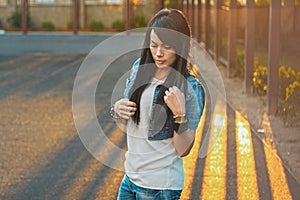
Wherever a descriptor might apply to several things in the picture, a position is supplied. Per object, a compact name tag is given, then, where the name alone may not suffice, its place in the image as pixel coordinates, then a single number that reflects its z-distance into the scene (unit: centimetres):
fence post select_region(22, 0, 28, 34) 3505
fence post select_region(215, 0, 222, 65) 1578
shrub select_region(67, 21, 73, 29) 3874
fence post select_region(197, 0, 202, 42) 2137
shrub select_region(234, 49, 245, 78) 1325
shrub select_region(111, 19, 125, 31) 3794
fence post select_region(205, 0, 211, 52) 1895
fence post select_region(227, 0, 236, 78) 1320
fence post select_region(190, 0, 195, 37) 2425
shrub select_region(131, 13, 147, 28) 3653
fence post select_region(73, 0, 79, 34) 3412
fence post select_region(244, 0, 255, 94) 1107
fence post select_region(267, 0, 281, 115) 893
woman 292
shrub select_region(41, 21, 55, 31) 3869
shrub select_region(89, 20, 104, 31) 3806
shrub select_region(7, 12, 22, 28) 3894
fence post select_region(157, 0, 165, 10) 3190
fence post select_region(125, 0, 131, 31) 3261
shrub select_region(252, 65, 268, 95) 1066
